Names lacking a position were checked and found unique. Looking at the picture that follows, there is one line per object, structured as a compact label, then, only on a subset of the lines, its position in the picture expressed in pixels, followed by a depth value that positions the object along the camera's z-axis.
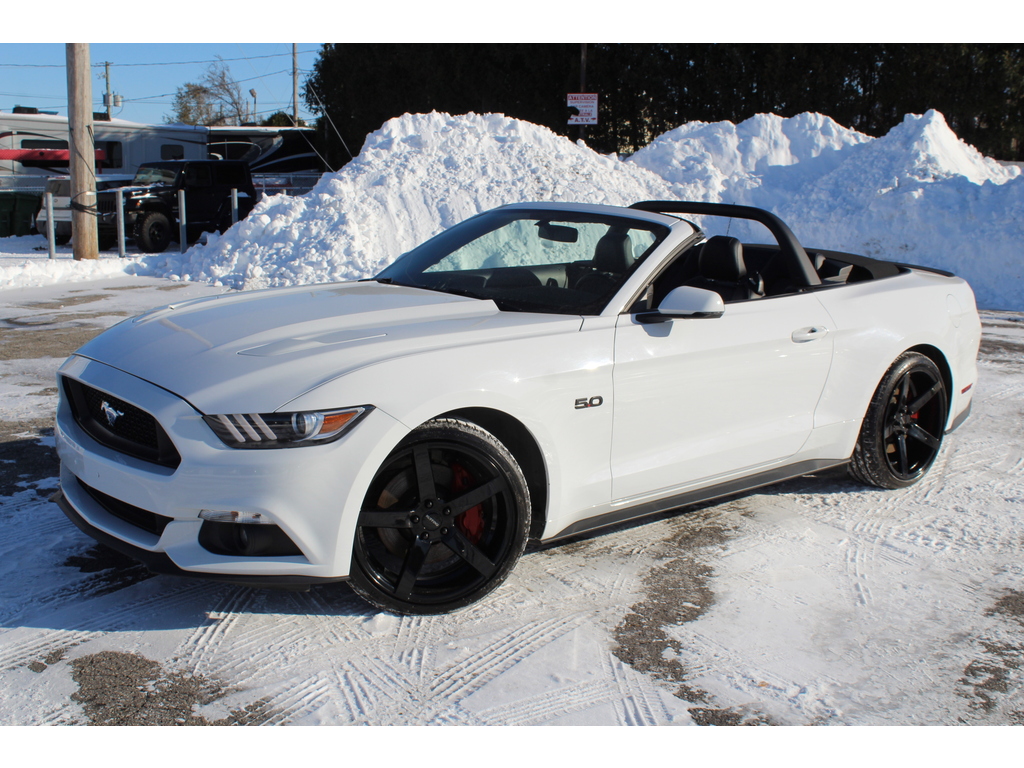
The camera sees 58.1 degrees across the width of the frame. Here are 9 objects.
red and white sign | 19.25
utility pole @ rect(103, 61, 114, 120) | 55.39
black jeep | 18.16
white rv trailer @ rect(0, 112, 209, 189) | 24.66
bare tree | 70.44
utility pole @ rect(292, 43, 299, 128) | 56.62
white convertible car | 2.99
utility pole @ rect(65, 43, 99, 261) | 14.79
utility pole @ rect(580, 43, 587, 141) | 24.62
